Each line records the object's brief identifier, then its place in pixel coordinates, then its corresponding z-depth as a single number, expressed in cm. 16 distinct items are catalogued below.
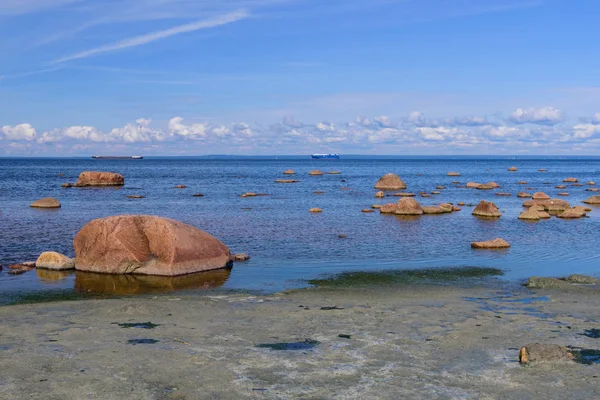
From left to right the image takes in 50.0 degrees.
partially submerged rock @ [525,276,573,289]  2367
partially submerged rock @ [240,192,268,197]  7675
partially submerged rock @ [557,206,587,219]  5209
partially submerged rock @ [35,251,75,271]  2717
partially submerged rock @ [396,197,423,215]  5412
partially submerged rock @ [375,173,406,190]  9325
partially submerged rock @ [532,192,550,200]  7106
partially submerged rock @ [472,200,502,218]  5391
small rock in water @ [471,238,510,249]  3497
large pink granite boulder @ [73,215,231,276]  2633
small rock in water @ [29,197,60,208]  5909
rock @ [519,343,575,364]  1408
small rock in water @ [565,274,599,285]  2465
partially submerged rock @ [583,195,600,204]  6761
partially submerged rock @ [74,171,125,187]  9750
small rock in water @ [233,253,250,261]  3036
